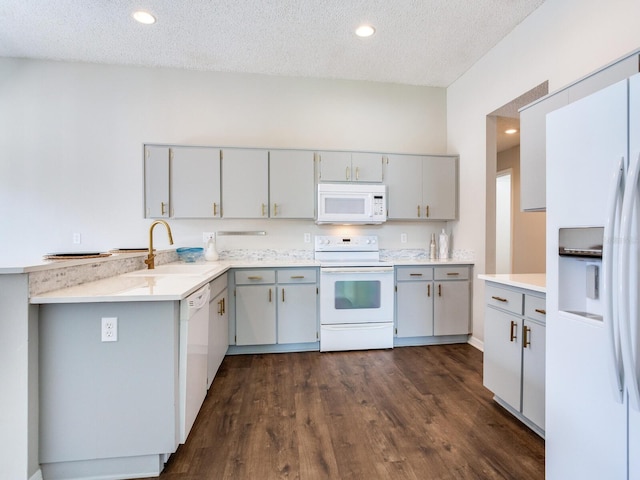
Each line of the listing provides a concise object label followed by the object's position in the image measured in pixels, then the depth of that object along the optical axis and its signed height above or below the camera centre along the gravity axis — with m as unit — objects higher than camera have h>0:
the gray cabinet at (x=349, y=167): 3.26 +0.80
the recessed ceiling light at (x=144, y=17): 2.48 +1.86
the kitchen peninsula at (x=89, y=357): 1.32 -0.56
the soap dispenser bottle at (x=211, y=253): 3.25 -0.15
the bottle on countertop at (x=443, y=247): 3.55 -0.09
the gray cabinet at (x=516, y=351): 1.70 -0.69
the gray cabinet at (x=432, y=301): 3.16 -0.65
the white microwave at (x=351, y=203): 3.24 +0.40
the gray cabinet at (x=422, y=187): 3.41 +0.61
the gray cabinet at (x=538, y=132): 1.58 +0.71
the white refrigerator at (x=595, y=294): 0.97 -0.21
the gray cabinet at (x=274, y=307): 2.94 -0.67
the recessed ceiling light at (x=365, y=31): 2.61 +1.84
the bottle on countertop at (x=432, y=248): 3.56 -0.10
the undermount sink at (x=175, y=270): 2.21 -0.25
